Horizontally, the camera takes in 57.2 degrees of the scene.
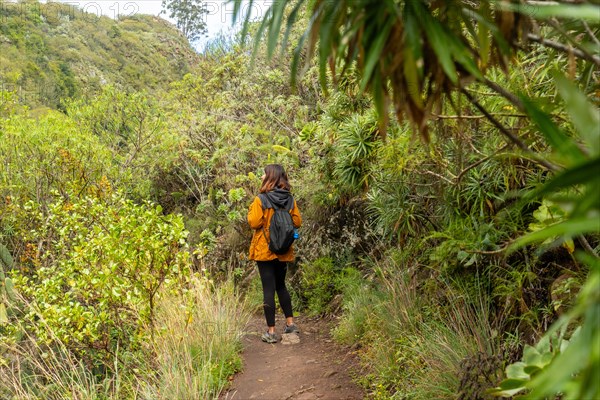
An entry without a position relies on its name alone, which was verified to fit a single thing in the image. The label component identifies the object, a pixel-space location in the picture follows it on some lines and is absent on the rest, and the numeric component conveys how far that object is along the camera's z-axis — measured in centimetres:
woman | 638
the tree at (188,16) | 4853
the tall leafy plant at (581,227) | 80
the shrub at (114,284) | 534
